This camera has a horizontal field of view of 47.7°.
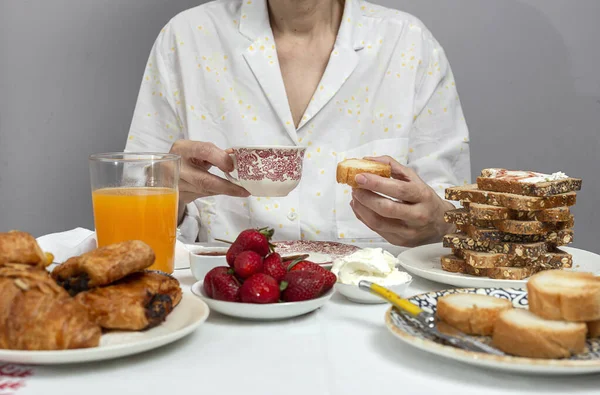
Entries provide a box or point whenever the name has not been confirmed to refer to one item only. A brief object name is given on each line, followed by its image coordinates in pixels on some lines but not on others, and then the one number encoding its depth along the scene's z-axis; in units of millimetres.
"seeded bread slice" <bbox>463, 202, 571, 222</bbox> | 1385
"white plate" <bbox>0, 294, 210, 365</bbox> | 818
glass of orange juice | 1291
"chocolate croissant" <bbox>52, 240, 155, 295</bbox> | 923
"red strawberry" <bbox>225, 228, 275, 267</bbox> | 1115
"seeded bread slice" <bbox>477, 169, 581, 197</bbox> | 1386
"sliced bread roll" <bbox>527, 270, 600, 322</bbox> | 901
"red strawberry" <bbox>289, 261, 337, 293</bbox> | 1102
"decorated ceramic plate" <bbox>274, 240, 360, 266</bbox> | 1520
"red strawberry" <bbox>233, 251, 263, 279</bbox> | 1051
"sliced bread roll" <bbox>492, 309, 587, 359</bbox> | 842
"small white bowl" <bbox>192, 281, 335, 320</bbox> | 1028
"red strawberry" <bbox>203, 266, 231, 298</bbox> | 1086
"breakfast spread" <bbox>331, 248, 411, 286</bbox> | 1180
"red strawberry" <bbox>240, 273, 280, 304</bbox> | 1028
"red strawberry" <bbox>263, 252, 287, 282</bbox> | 1074
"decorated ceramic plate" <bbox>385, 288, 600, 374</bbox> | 797
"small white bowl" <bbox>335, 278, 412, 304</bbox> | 1165
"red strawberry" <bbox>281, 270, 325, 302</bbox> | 1051
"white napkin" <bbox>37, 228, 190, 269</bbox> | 1424
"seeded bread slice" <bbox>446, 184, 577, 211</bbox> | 1359
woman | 2227
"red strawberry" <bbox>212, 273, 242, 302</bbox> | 1049
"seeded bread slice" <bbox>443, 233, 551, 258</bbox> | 1361
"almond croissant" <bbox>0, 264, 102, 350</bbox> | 827
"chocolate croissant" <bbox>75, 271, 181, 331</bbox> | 905
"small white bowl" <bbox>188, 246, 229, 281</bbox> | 1284
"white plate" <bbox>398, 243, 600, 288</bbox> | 1257
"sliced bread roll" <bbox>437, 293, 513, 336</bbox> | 937
